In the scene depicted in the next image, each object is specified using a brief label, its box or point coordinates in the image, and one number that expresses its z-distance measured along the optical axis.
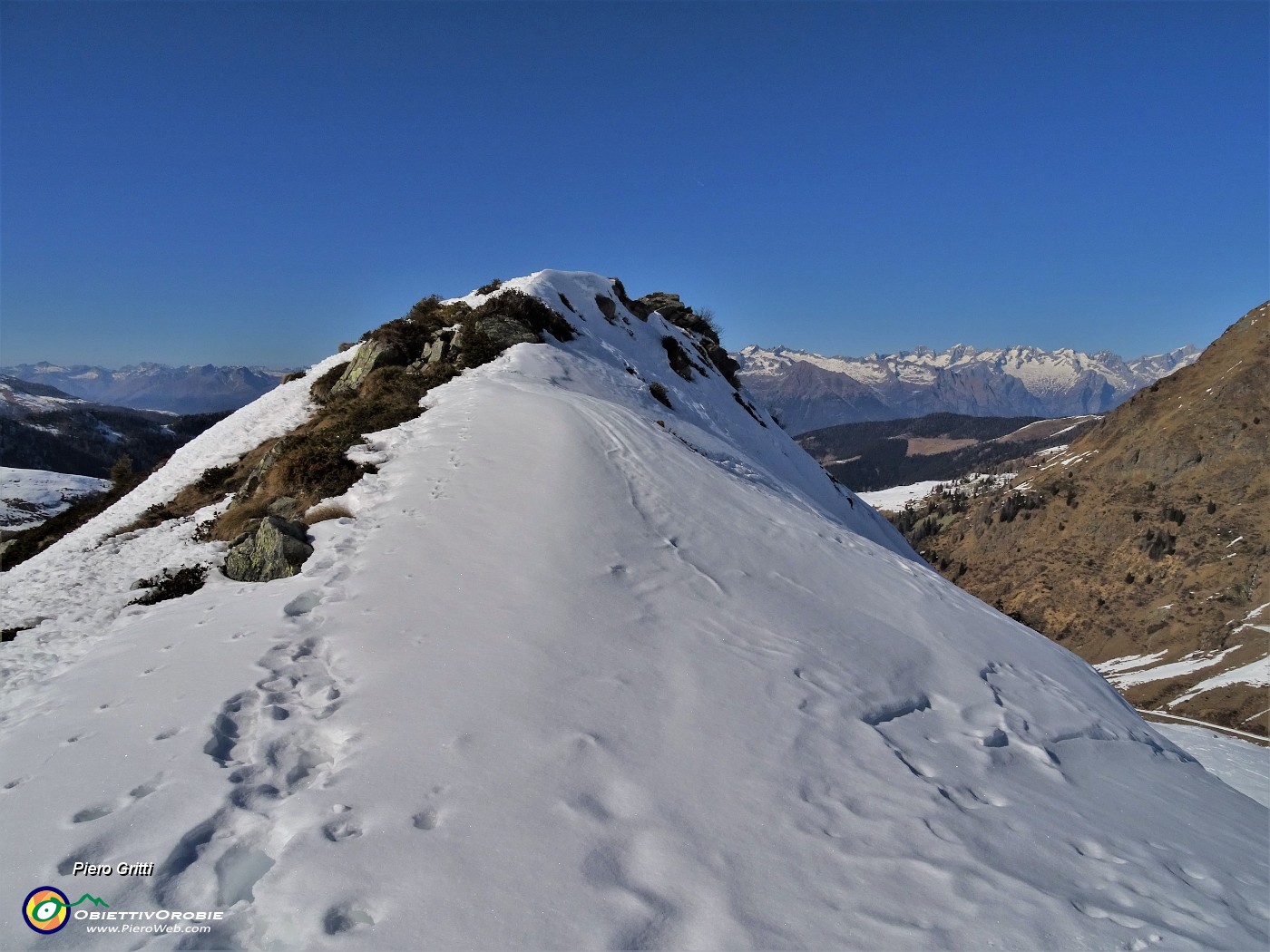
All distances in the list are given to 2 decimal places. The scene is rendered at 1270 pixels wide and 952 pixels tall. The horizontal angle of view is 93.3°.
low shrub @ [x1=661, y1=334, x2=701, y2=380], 36.12
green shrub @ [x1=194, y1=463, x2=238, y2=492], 18.64
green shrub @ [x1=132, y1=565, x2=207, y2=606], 10.51
